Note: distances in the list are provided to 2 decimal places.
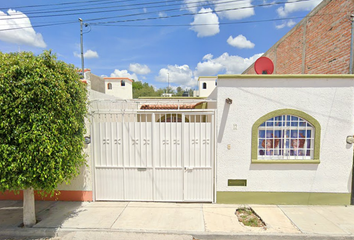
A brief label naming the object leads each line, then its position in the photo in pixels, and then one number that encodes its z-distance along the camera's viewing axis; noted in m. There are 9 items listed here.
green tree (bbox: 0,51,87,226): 2.85
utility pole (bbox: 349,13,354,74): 4.83
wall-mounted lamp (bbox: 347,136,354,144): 4.25
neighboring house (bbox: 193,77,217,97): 26.27
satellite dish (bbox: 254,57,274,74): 5.23
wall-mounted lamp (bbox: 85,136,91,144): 4.40
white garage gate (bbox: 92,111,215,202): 4.47
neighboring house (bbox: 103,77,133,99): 20.50
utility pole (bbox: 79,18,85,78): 13.36
